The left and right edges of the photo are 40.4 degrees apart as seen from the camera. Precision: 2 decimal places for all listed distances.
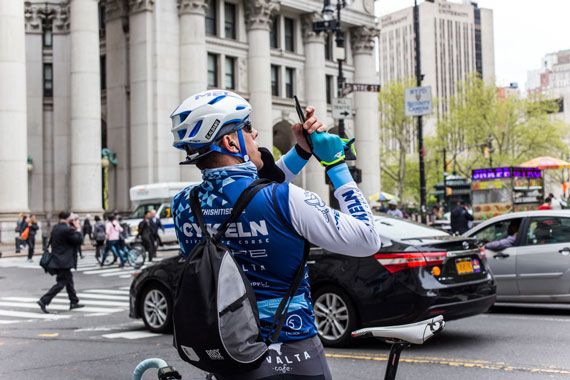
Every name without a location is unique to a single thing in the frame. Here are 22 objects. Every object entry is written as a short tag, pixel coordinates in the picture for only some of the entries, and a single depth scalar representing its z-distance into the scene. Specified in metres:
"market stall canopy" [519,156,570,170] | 39.25
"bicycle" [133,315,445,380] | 2.86
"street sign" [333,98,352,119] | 23.91
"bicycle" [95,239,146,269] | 27.20
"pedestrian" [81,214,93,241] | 38.07
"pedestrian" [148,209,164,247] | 29.14
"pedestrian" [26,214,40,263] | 30.20
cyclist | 2.82
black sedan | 8.58
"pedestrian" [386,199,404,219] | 30.85
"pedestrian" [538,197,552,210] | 32.72
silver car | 11.66
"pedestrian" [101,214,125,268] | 27.17
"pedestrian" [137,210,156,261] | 27.69
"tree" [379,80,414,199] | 74.62
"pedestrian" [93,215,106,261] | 28.70
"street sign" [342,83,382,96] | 23.80
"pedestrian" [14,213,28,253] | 33.20
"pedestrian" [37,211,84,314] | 14.73
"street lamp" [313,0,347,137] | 24.47
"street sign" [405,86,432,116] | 28.66
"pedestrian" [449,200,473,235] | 25.44
